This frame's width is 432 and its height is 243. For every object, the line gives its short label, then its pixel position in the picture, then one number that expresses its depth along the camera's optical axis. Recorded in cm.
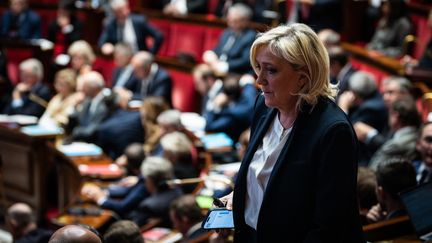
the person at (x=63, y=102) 1516
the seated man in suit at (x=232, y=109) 1291
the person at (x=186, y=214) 842
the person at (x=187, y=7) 1853
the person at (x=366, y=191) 701
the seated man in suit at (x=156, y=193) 957
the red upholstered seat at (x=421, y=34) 1383
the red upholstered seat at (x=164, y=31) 1861
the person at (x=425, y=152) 780
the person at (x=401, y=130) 901
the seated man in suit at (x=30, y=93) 1570
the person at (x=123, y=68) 1639
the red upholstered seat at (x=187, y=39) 1767
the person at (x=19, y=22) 2012
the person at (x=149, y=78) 1552
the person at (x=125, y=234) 648
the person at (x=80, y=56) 1683
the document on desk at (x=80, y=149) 1236
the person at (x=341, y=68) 1227
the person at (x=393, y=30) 1381
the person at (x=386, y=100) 1027
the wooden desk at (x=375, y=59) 1238
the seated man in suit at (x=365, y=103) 1113
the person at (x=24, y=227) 970
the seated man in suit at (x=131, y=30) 1797
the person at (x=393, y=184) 639
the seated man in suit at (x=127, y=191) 1025
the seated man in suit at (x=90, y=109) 1416
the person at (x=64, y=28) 1989
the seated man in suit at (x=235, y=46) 1516
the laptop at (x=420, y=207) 561
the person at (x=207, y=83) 1406
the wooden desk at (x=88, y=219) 970
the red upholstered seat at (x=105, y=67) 1805
